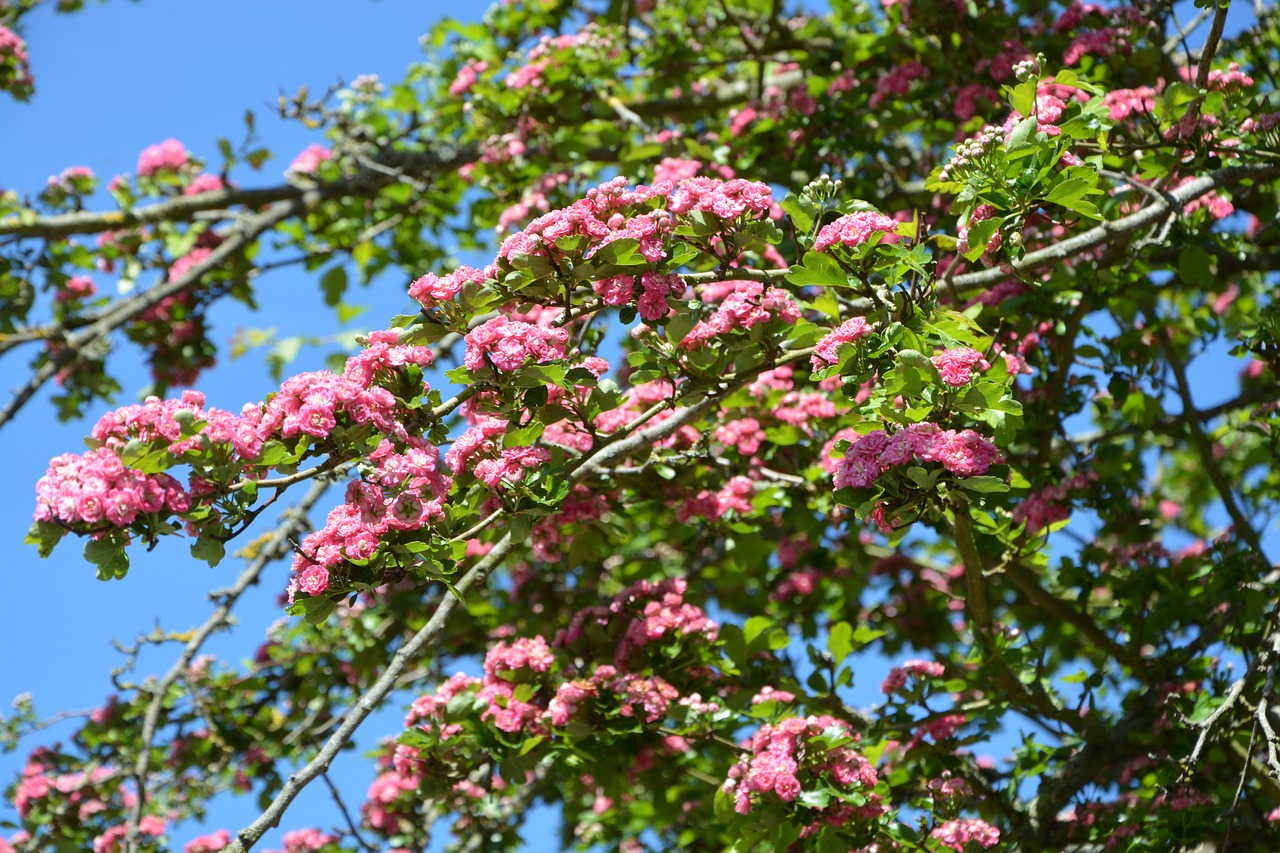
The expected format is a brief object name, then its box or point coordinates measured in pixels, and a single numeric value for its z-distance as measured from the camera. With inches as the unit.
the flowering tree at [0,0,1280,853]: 113.7
